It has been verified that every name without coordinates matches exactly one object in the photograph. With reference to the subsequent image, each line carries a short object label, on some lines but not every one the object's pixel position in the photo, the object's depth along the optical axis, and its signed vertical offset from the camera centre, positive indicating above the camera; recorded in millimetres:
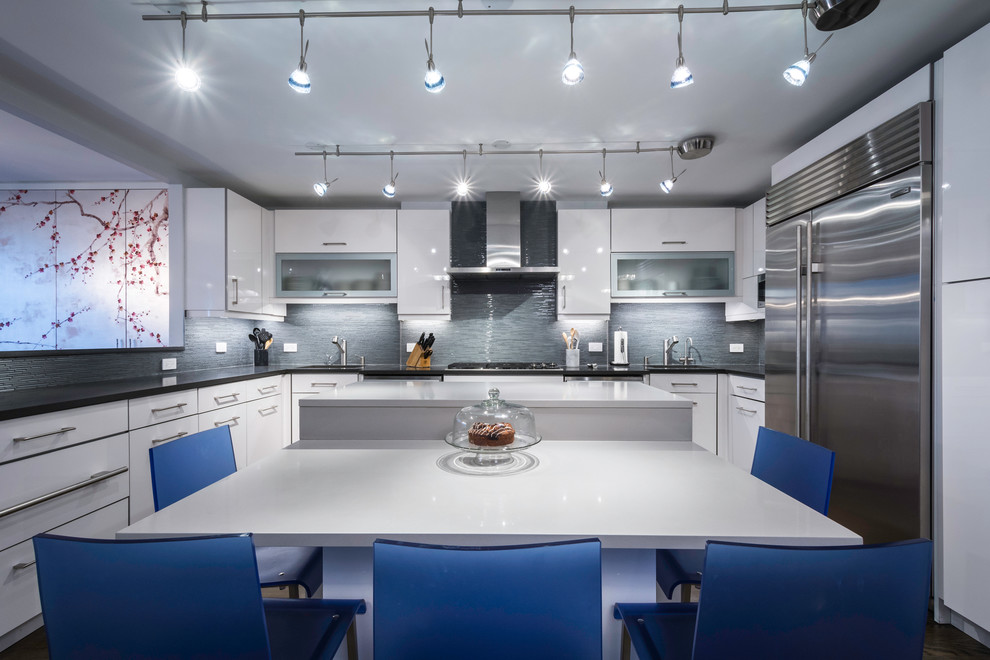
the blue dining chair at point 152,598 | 692 -423
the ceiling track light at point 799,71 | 1538 +857
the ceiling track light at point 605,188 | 2859 +855
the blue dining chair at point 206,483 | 1298 -481
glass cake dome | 1293 -307
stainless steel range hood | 3816 +737
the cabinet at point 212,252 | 3369 +531
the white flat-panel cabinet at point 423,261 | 3975 +551
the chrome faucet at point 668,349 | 4234 -225
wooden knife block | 4070 -316
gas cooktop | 3793 -360
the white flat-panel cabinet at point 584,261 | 3943 +548
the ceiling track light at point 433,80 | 1581 +845
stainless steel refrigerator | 1835 +1
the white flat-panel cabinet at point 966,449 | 1625 -453
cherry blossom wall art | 3555 +439
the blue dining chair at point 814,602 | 676 -416
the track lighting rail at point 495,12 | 1631 +1123
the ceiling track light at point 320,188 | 2867 +855
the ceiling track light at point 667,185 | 2959 +906
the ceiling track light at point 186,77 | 1821 +982
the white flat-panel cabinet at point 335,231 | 3986 +813
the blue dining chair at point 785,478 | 1312 -475
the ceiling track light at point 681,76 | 1514 +825
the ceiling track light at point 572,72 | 1486 +828
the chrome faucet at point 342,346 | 4246 -203
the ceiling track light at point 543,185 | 3508 +1104
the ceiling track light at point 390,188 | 2898 +862
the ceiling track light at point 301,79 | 1592 +854
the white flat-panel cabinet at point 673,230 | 3896 +812
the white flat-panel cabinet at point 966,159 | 1624 +612
